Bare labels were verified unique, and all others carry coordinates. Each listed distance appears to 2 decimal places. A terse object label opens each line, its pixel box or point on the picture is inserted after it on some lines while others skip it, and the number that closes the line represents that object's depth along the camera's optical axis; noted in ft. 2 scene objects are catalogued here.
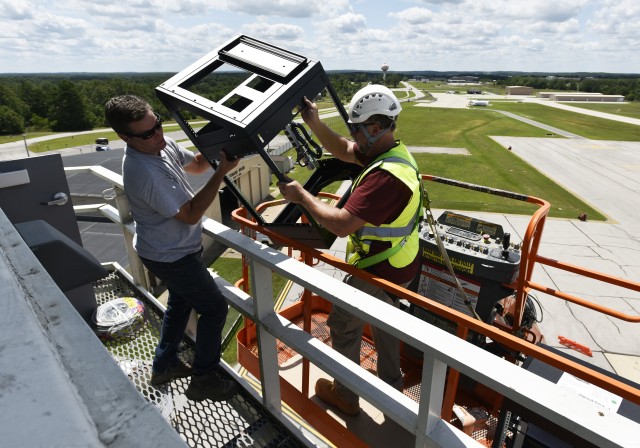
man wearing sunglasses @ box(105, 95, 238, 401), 7.59
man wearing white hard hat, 8.02
